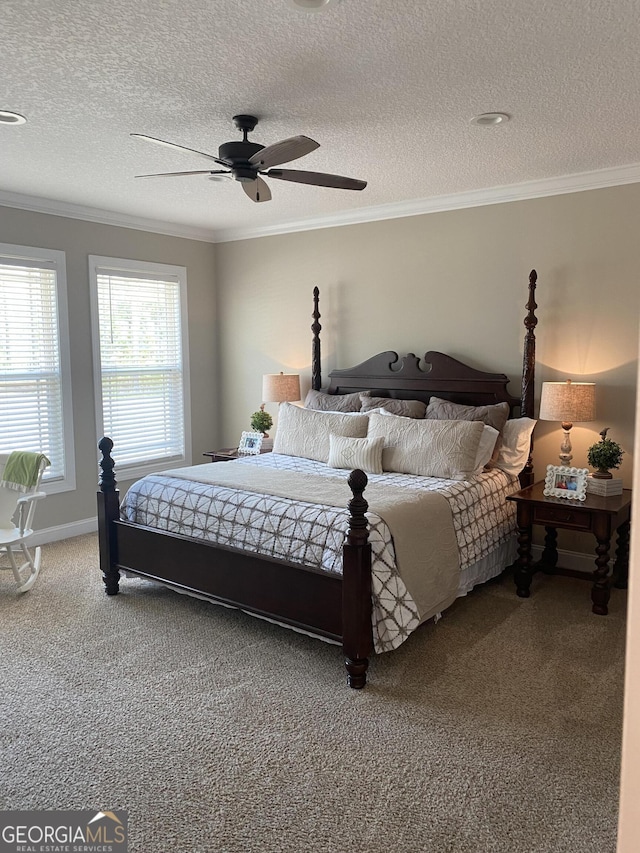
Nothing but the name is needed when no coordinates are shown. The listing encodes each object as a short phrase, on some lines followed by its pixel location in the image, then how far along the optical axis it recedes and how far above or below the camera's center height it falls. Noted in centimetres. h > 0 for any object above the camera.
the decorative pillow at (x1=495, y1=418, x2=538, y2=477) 423 -57
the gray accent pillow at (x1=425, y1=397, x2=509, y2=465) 425 -36
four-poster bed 288 -100
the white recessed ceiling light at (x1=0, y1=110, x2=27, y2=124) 300 +116
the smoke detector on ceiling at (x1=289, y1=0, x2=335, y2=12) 205 +115
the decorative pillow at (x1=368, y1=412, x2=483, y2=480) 393 -55
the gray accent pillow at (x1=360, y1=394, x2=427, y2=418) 460 -33
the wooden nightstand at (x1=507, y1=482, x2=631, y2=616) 356 -94
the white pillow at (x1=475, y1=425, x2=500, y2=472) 408 -55
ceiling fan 273 +89
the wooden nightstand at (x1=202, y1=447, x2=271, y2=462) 531 -78
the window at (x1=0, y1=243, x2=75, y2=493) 467 +2
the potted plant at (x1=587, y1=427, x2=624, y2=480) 380 -58
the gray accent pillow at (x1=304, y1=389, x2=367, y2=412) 500 -33
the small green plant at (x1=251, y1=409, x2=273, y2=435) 553 -52
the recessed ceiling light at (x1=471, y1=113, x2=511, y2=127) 306 +117
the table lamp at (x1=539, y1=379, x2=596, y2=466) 387 -25
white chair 396 -103
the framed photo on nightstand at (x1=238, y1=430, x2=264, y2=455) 533 -68
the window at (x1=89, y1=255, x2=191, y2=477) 531 +1
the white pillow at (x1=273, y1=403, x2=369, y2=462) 450 -49
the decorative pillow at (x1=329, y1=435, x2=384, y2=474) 413 -60
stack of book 380 -75
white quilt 298 -86
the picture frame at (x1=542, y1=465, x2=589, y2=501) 376 -74
